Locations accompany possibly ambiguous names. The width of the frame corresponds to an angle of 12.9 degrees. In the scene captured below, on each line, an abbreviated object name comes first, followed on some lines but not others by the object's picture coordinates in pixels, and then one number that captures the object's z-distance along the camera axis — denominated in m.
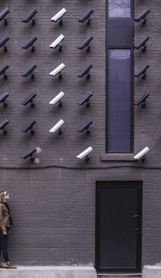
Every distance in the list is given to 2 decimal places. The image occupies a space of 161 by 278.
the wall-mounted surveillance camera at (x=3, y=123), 14.65
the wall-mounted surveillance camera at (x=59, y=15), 14.64
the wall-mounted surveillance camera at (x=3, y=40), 14.71
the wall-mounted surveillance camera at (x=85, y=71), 14.73
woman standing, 14.31
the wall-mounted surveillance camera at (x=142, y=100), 14.76
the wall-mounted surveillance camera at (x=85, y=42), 14.72
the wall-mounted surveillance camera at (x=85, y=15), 14.73
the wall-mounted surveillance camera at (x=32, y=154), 14.65
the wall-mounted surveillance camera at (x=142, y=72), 14.77
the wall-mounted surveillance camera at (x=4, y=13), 14.69
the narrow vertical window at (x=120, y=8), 15.12
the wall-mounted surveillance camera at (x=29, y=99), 14.68
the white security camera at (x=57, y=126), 14.63
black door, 14.89
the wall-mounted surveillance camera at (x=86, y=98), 14.68
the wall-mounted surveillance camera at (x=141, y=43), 14.78
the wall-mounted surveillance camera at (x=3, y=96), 14.65
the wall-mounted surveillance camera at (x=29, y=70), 14.69
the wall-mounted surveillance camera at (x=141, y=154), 14.66
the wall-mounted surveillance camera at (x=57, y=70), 14.64
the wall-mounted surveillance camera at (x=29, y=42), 14.68
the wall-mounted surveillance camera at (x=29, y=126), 14.68
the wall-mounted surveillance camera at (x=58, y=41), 14.66
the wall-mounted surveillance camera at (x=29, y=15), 14.71
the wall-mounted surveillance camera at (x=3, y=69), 14.70
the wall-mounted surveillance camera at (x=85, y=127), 14.70
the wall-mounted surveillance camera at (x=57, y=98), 14.64
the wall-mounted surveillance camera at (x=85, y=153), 14.60
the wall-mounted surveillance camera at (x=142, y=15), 14.76
